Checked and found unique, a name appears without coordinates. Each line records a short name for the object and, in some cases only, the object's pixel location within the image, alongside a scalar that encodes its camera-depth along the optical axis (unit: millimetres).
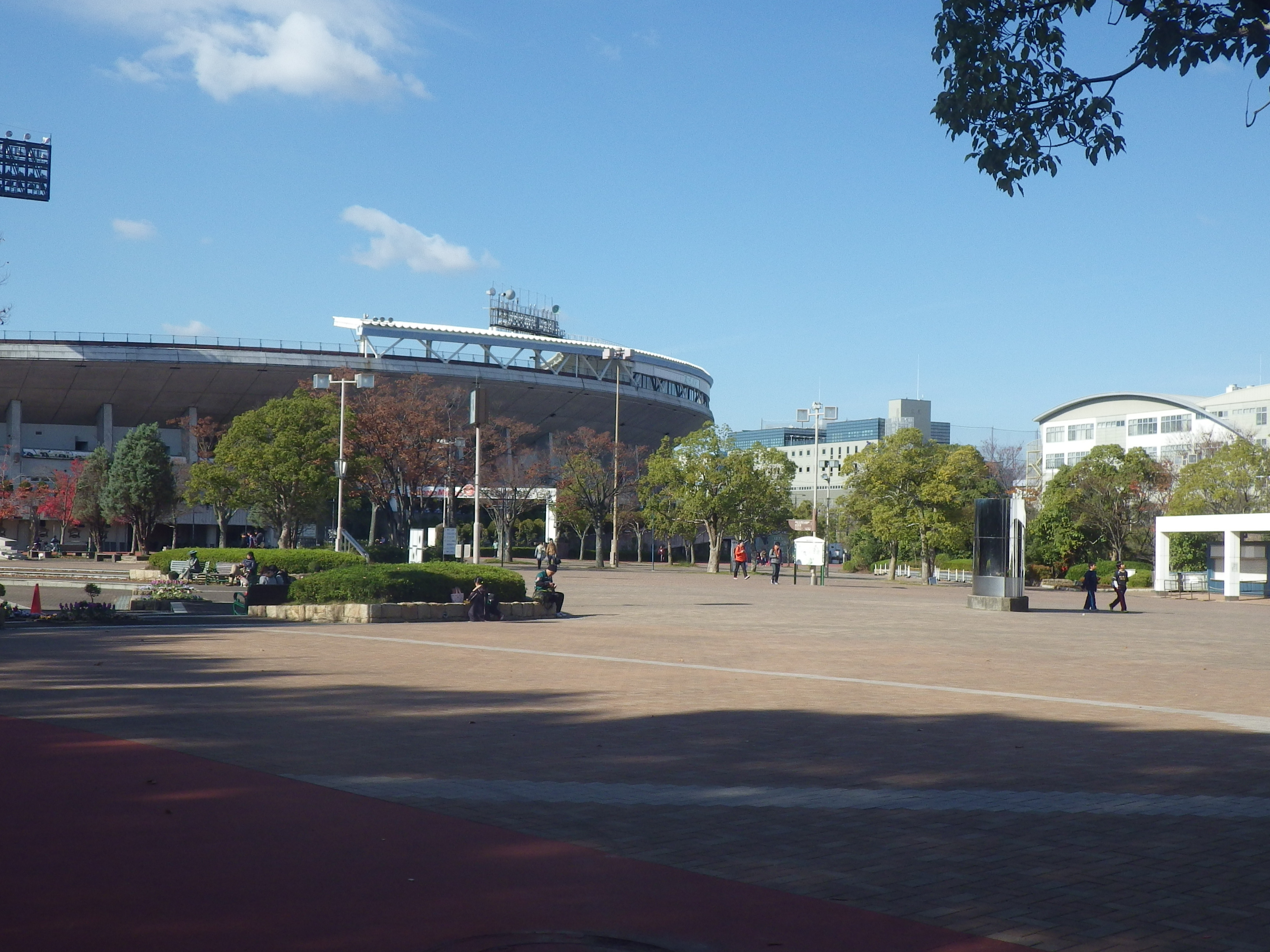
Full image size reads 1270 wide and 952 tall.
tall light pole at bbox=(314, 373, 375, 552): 38656
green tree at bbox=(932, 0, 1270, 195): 7887
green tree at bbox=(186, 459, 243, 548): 46156
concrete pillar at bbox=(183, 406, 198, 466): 74062
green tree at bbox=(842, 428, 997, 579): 53906
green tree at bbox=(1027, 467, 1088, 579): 56906
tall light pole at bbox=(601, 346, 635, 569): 65625
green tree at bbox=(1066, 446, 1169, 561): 58406
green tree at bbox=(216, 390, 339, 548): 44625
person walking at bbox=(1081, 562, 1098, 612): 31469
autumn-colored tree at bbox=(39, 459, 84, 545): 66500
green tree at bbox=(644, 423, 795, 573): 60219
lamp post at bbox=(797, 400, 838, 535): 64688
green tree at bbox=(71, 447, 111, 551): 63812
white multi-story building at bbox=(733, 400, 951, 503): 163875
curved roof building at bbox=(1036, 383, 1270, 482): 86562
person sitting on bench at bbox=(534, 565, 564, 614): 24375
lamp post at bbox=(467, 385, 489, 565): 27344
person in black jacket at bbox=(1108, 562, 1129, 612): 31266
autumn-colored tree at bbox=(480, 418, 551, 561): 63219
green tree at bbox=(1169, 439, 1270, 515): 55906
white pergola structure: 39094
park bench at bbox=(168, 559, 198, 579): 35094
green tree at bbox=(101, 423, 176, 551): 61125
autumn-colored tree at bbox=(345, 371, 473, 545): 51312
